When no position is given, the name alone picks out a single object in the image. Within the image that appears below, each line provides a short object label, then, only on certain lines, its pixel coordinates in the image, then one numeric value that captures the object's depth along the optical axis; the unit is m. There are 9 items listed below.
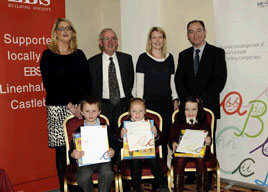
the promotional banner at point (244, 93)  3.80
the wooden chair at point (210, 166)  3.36
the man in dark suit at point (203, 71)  3.80
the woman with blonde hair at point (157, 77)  3.96
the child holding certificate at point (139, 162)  3.23
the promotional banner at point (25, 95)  3.89
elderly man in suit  3.95
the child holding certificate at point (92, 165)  3.10
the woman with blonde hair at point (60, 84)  3.56
